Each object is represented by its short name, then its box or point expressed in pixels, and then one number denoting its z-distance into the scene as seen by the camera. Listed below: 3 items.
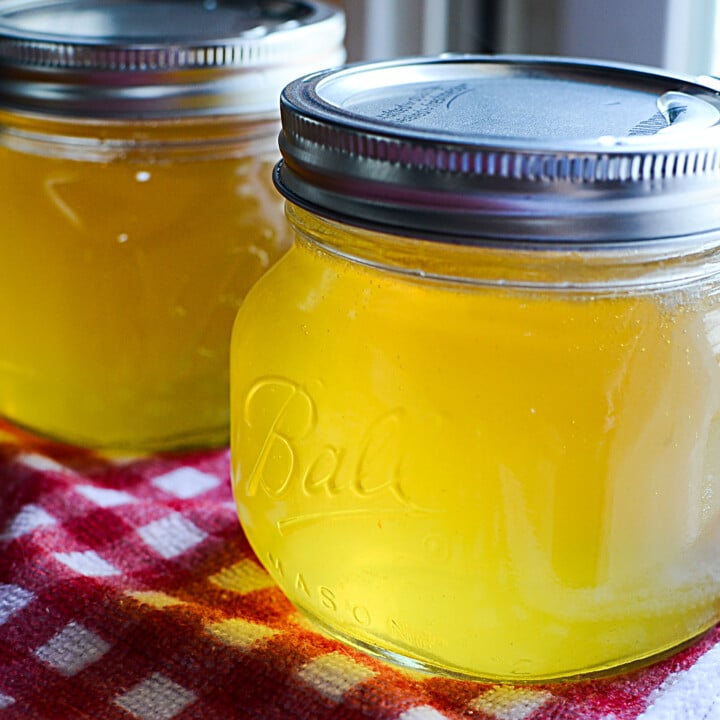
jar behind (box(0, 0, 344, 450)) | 0.34
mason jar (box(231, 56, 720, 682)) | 0.25
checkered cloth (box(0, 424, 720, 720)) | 0.28
